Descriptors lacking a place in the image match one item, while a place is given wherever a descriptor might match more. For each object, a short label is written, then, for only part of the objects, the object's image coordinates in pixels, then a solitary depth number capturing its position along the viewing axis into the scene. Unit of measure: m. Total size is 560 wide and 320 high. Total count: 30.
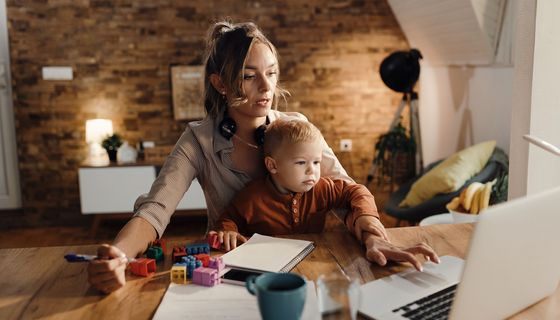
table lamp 4.25
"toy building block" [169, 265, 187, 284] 1.14
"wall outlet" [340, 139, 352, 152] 4.72
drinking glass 0.75
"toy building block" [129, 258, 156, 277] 1.19
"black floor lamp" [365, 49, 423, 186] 4.02
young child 1.51
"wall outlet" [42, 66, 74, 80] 4.36
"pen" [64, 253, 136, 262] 1.09
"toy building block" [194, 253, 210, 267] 1.18
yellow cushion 3.11
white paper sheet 0.98
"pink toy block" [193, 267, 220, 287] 1.11
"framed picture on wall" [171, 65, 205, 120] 4.48
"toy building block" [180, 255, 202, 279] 1.15
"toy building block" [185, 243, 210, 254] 1.27
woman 1.44
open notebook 1.20
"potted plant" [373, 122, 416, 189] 4.36
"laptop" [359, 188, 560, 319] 0.79
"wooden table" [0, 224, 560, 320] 1.03
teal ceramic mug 0.79
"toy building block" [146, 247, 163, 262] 1.29
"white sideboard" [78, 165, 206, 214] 4.08
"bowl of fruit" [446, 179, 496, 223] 2.57
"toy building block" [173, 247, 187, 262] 1.25
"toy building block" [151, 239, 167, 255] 1.35
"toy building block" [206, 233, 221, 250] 1.34
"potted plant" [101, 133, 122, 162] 4.23
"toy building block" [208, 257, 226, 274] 1.15
